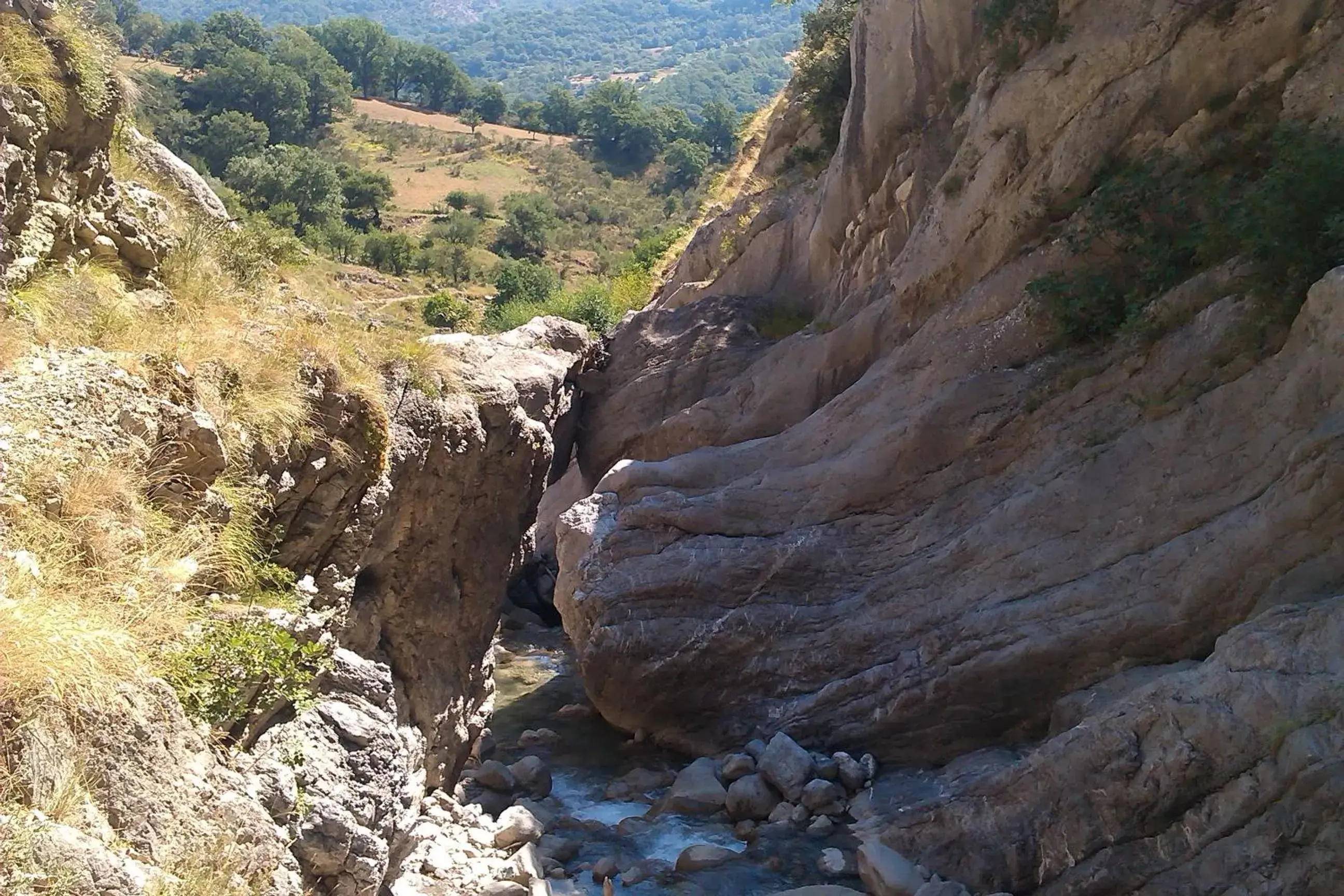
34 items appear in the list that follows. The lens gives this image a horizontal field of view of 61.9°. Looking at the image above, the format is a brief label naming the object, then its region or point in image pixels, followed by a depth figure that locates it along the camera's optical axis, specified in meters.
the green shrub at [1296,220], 8.62
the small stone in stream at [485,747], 12.16
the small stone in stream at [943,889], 7.75
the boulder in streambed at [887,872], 8.12
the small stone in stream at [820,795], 10.12
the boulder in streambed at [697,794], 10.55
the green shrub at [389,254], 49.75
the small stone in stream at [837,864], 8.94
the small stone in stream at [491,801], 10.63
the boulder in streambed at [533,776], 11.35
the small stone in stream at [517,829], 9.41
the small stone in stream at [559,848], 9.54
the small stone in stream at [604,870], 9.20
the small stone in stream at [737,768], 10.93
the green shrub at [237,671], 5.16
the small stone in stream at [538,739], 12.89
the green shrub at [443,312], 36.38
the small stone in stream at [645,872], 9.16
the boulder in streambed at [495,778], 11.20
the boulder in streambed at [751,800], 10.29
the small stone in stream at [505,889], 7.90
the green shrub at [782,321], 17.64
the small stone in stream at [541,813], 10.41
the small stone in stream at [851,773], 10.38
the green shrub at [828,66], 19.11
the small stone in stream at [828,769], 10.45
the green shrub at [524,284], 41.88
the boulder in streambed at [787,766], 10.37
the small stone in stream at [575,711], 13.84
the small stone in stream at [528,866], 8.48
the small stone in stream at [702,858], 9.35
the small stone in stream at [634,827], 10.25
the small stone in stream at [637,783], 11.34
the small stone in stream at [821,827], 9.75
